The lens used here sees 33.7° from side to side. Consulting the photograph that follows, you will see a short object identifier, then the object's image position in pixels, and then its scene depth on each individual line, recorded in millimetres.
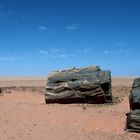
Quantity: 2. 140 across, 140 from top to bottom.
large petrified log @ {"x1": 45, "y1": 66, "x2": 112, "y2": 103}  8212
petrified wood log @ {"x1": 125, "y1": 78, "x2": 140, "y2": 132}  5676
